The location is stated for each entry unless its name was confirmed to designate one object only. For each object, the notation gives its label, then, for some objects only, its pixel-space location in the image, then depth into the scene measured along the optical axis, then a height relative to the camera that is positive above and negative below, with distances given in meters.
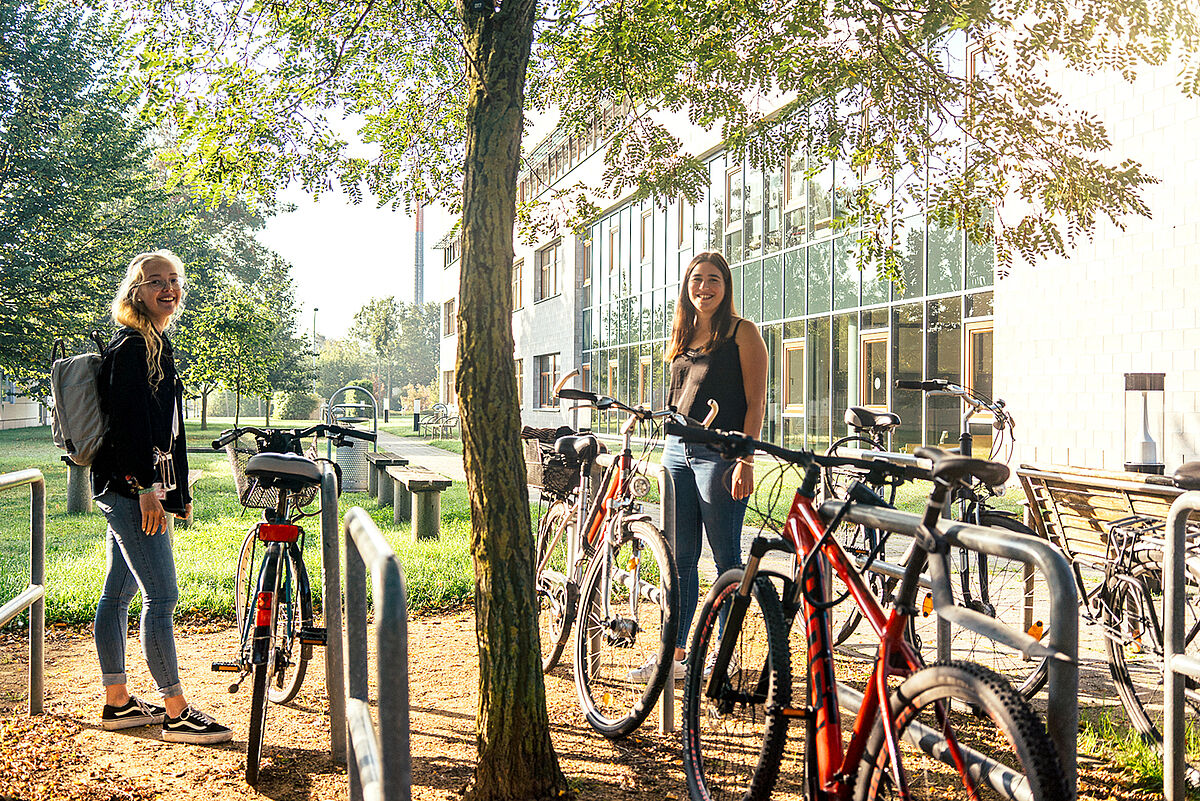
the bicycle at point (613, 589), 3.88 -0.79
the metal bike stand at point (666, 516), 4.12 -0.48
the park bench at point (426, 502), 9.16 -0.90
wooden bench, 3.90 -0.41
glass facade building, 14.36 +1.89
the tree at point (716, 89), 5.58 +2.02
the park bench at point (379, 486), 13.74 -1.15
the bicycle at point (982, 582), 4.27 -0.82
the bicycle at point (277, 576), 3.70 -0.69
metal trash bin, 14.78 -0.90
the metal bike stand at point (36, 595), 4.42 -0.85
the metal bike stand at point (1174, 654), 3.17 -0.80
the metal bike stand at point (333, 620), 3.81 -0.83
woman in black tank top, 4.48 +0.04
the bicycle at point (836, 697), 1.99 -0.71
